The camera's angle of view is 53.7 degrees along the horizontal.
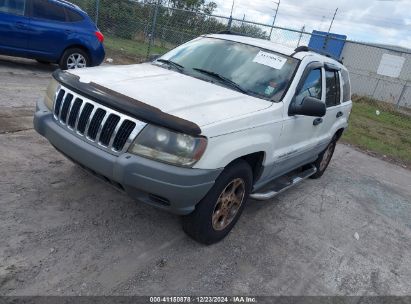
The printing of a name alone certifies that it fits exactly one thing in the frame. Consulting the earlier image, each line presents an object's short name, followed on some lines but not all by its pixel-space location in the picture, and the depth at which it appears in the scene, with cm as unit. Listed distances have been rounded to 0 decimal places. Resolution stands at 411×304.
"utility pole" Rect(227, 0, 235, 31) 1515
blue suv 873
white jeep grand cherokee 304
